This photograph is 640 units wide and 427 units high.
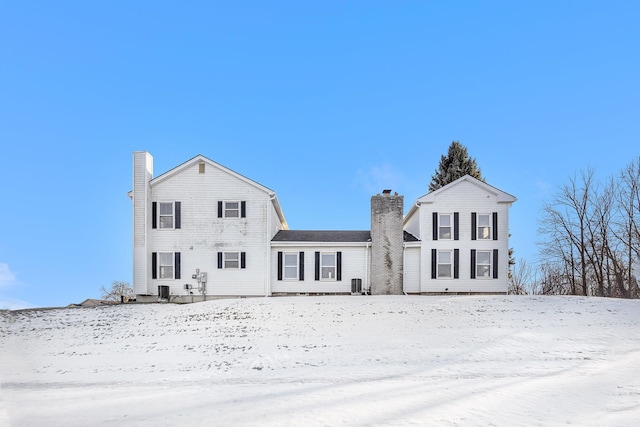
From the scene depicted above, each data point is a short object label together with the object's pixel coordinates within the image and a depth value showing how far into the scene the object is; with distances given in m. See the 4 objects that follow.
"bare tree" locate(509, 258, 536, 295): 39.88
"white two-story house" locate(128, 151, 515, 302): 23.94
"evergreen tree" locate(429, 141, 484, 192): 41.78
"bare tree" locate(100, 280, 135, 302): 38.12
